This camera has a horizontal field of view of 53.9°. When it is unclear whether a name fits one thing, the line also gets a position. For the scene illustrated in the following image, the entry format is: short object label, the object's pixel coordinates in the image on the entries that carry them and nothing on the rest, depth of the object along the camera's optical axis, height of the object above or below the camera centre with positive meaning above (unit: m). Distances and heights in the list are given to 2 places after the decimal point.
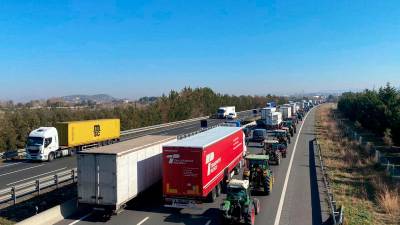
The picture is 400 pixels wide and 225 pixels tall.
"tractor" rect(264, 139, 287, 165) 30.47 -3.74
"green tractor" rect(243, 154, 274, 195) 20.56 -3.78
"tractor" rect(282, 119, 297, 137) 55.21 -3.47
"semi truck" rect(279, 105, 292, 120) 74.88 -1.81
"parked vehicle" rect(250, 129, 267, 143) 48.19 -4.06
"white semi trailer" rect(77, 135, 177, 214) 16.48 -3.25
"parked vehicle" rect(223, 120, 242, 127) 51.78 -2.99
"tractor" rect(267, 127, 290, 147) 38.88 -3.39
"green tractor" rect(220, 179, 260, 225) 15.06 -4.01
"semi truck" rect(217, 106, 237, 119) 93.39 -2.63
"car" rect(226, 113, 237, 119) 88.31 -3.17
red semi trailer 17.22 -3.14
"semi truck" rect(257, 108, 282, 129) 58.25 -2.48
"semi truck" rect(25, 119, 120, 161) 34.31 -3.51
